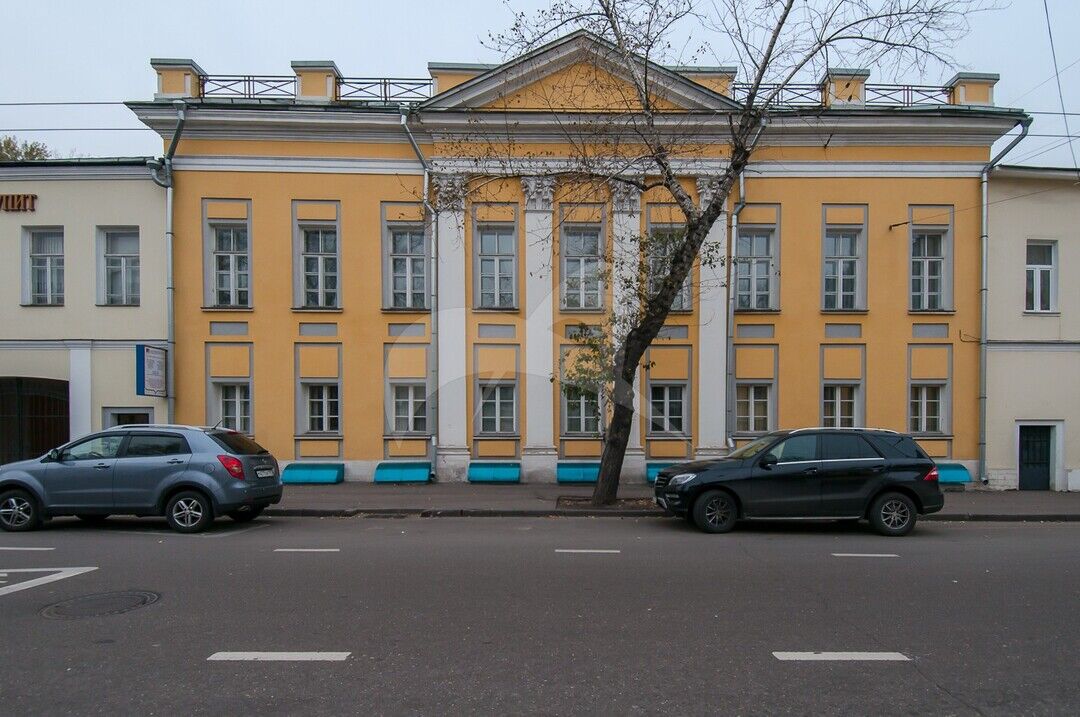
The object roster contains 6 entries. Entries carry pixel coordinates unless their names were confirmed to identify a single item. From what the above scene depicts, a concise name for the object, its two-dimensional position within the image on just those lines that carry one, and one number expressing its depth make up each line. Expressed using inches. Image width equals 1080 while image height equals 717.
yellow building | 625.9
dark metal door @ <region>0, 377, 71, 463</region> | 631.8
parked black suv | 404.5
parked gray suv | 402.0
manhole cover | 240.1
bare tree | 457.4
